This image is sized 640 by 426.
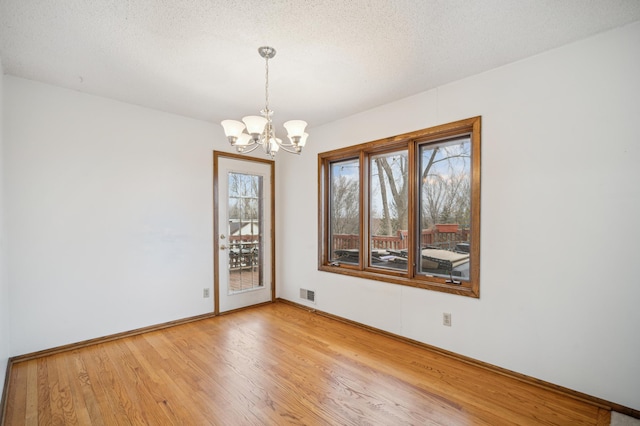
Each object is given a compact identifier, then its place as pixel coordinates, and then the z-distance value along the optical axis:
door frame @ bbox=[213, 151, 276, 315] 3.93
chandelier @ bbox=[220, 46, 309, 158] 2.04
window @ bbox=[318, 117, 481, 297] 2.82
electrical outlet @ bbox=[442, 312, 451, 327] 2.78
